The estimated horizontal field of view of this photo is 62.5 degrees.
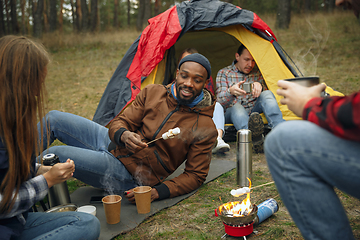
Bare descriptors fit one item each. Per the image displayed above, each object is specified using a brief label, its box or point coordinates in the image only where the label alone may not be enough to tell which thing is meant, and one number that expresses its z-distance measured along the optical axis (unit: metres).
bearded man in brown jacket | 2.41
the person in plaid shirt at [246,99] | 3.67
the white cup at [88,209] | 2.15
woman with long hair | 1.37
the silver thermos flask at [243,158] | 2.68
